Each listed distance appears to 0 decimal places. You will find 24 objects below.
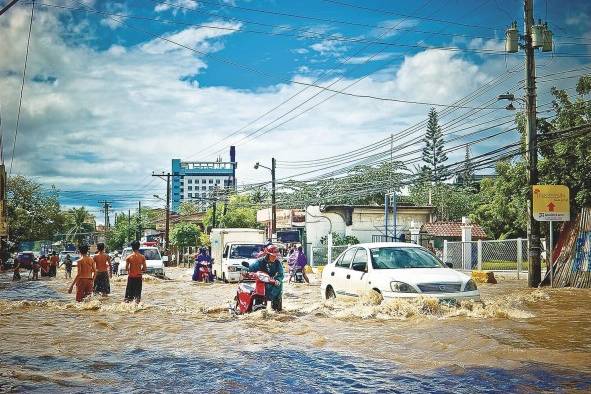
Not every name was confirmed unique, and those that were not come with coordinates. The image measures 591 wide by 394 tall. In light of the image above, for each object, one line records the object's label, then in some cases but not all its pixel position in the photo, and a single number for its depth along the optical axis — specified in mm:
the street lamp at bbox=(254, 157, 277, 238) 44659
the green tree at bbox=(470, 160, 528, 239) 29328
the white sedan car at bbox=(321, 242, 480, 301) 11258
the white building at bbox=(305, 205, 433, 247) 48031
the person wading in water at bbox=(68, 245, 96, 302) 14789
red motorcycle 11786
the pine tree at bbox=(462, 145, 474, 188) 87488
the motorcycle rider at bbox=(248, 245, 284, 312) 11766
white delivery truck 25906
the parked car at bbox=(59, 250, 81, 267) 54828
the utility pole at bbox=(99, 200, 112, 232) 111312
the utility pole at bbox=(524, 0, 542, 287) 19469
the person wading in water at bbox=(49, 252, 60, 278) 35844
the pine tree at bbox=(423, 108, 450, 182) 84688
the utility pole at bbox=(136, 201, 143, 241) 83925
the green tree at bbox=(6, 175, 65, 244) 67938
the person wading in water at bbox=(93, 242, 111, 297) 15867
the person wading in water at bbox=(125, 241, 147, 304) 14656
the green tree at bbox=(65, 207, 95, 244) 115450
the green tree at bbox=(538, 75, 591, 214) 24359
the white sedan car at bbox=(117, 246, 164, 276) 31245
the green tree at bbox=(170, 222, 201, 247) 64062
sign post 18875
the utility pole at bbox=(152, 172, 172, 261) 57688
